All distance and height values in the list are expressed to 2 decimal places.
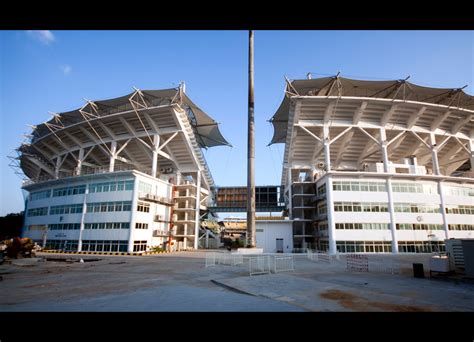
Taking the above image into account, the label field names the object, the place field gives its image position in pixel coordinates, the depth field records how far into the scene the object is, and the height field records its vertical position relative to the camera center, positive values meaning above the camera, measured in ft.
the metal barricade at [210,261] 74.66 -9.34
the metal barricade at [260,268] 54.47 -8.18
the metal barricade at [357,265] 63.67 -9.01
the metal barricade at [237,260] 74.32 -8.48
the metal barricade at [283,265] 61.52 -8.98
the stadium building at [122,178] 131.54 +28.12
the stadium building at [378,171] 130.52 +33.46
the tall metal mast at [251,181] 120.42 +23.52
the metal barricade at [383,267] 60.85 -9.00
